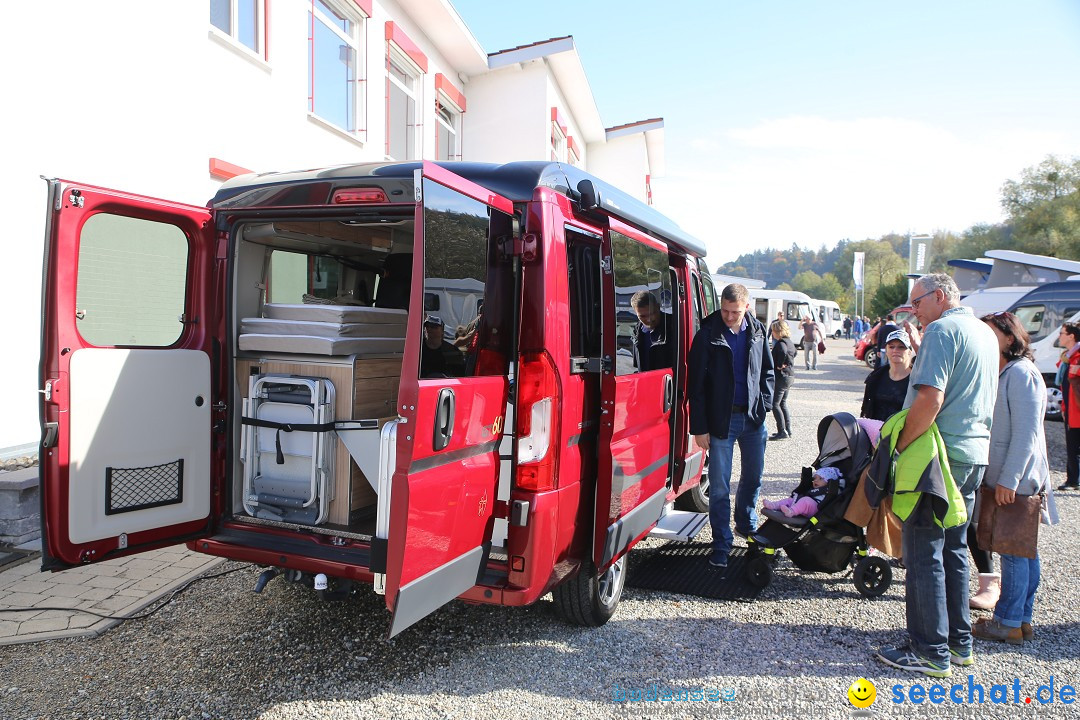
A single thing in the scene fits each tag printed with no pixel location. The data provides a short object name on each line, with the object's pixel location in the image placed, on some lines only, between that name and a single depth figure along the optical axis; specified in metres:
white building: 5.48
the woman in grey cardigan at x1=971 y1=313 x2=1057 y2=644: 3.74
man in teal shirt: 3.33
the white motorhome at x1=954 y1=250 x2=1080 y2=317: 16.30
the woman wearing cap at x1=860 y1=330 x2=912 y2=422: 5.01
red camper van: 2.80
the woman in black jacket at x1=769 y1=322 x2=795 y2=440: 9.66
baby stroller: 4.50
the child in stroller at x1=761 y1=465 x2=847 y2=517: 4.52
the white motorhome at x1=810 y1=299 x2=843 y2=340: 52.03
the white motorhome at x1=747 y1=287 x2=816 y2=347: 36.43
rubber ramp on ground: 4.54
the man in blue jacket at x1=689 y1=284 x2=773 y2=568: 4.75
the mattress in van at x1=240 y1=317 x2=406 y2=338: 3.79
